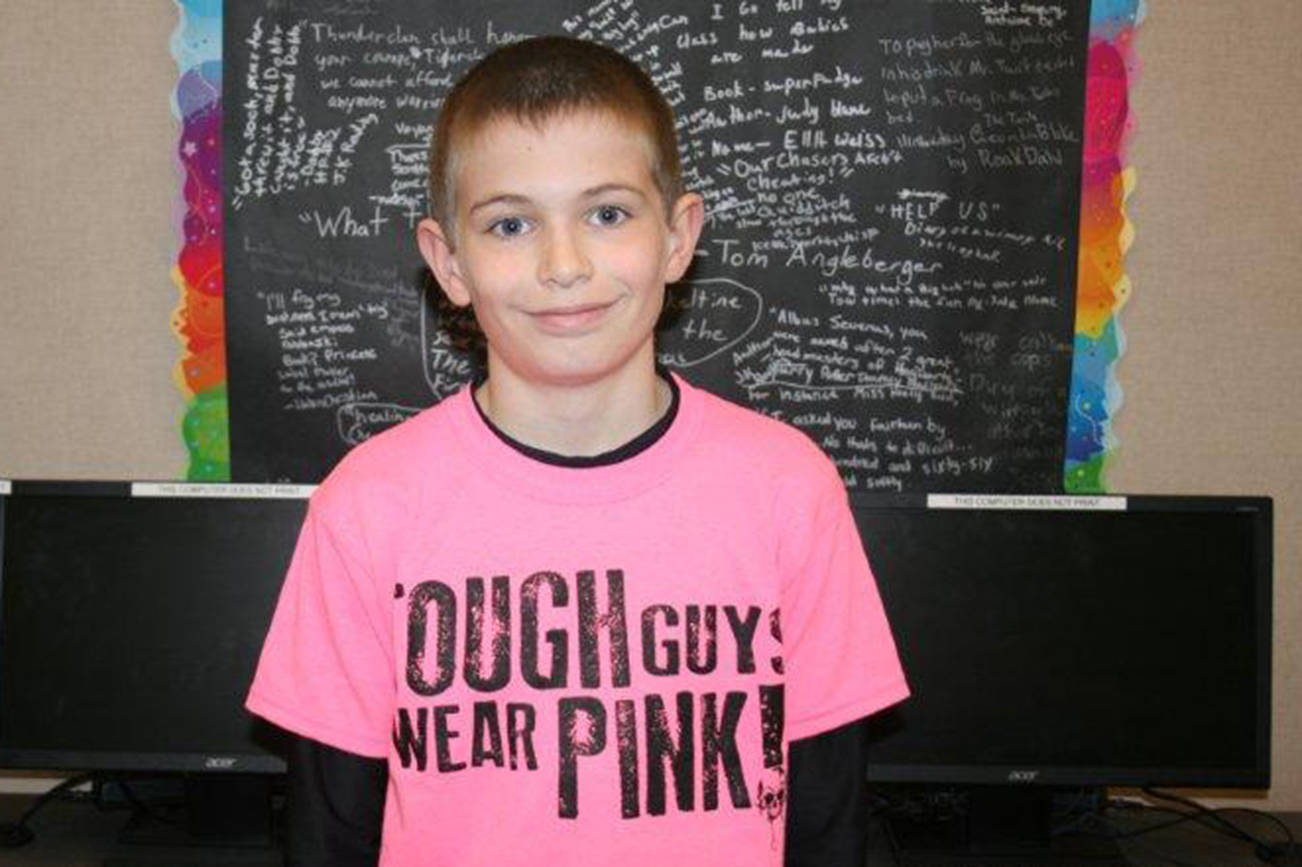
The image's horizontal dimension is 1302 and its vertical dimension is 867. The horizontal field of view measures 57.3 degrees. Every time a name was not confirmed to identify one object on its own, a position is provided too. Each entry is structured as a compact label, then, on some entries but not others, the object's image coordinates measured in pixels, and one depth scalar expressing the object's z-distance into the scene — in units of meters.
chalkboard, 1.96
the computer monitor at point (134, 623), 1.72
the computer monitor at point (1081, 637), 1.73
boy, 1.18
